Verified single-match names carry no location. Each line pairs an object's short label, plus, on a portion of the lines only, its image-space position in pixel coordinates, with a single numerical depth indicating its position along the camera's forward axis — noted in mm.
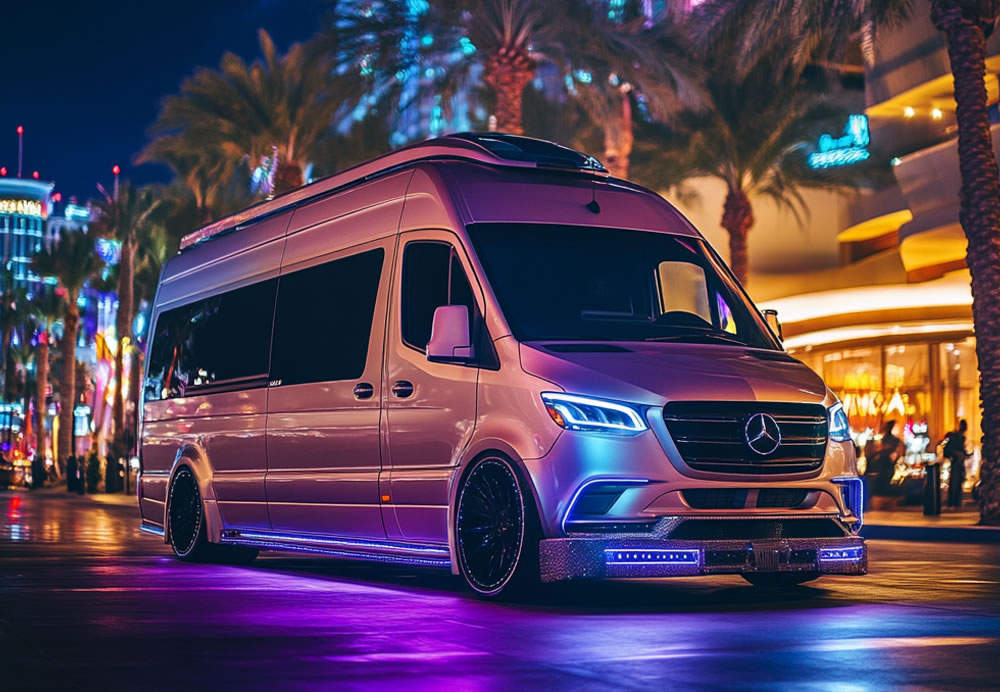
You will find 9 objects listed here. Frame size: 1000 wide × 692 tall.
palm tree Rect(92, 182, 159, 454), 65500
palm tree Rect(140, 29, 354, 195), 42219
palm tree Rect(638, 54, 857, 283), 39219
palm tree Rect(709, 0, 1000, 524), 25203
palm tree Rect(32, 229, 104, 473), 73500
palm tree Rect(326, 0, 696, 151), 32969
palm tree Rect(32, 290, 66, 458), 86875
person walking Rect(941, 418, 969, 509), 30844
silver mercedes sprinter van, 9773
